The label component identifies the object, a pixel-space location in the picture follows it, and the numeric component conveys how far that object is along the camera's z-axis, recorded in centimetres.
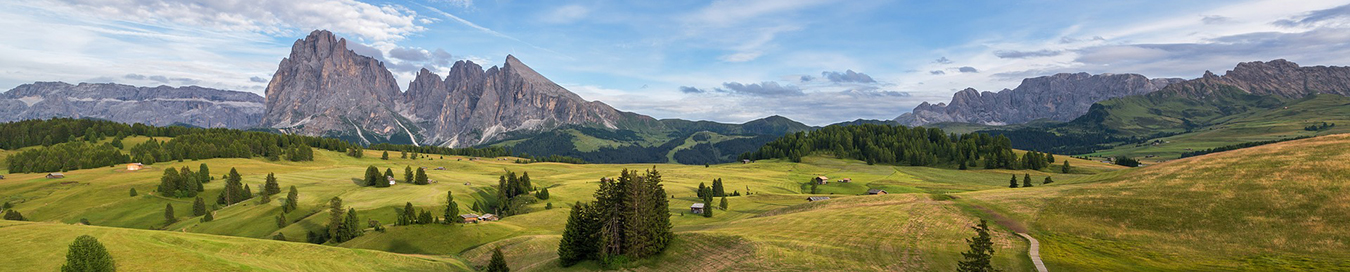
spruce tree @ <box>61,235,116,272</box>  3169
